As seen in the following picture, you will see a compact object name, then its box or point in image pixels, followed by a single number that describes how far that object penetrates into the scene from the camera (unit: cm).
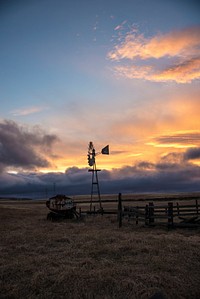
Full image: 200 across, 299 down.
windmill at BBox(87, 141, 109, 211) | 2392
